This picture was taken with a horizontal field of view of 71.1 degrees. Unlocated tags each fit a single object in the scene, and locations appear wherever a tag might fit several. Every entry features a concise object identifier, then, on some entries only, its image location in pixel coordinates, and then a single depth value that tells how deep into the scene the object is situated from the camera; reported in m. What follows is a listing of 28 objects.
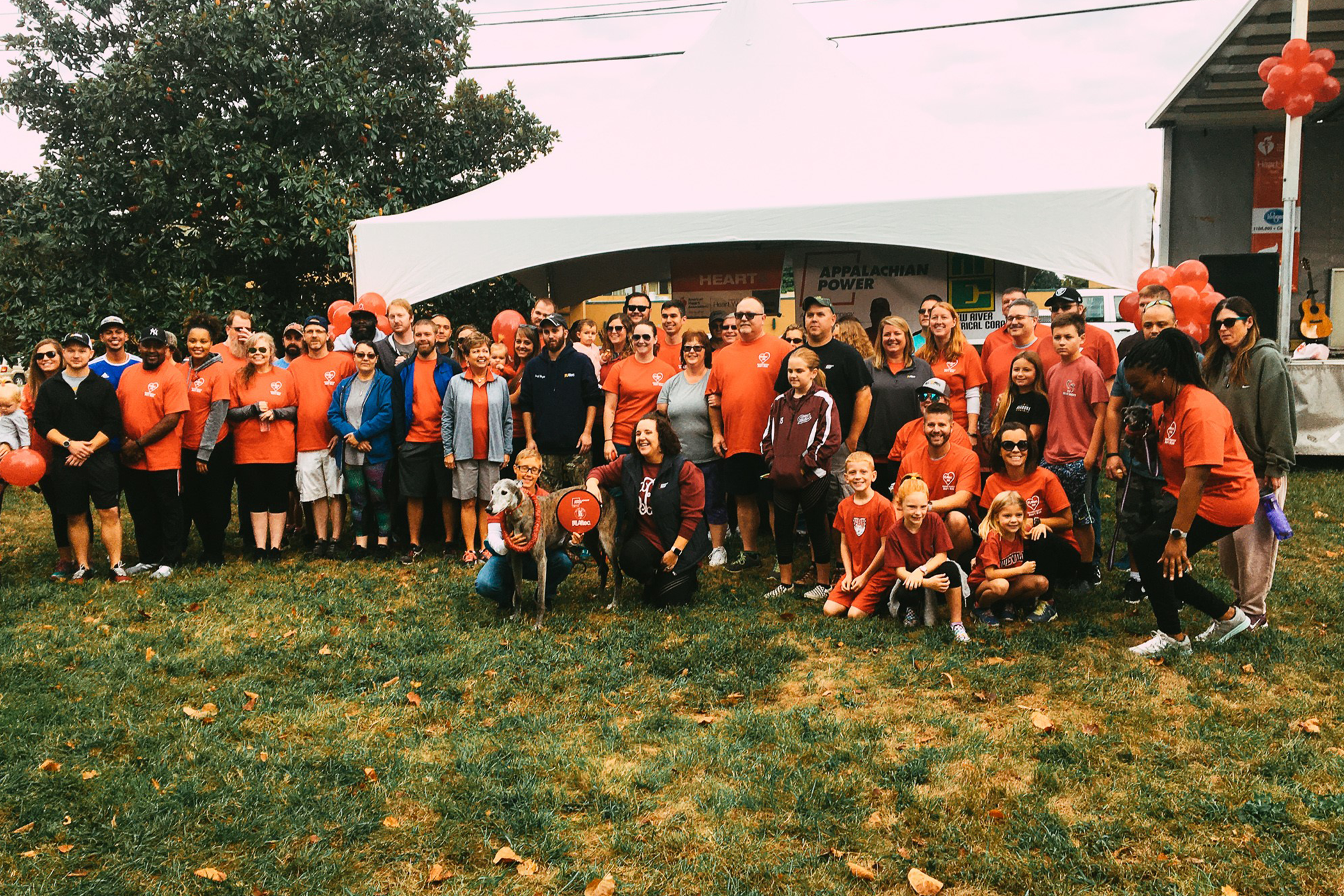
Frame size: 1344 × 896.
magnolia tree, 12.80
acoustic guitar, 11.63
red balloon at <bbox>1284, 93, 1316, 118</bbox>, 7.93
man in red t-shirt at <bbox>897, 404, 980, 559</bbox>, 5.63
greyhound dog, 5.43
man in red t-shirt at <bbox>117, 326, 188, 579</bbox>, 6.75
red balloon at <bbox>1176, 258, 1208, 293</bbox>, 6.95
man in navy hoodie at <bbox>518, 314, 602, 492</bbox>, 7.10
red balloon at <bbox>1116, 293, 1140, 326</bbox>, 7.27
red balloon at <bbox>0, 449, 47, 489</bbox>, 6.12
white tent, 7.74
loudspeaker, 8.99
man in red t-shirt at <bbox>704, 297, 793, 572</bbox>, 6.45
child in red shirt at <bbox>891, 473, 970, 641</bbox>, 5.24
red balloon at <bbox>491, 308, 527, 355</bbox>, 8.52
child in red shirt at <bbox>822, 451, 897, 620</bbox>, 5.59
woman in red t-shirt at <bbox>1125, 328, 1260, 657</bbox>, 4.43
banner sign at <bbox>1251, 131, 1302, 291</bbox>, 11.35
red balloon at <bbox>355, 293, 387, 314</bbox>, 8.58
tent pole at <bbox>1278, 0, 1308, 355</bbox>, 7.82
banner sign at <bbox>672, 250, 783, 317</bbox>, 11.18
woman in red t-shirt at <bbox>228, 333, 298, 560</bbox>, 7.08
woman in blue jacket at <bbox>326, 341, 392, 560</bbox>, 7.08
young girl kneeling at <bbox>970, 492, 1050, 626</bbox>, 5.34
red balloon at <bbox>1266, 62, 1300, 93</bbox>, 7.92
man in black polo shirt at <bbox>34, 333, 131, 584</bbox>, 6.52
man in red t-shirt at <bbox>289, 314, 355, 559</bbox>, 7.21
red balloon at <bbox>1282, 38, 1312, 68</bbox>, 7.89
